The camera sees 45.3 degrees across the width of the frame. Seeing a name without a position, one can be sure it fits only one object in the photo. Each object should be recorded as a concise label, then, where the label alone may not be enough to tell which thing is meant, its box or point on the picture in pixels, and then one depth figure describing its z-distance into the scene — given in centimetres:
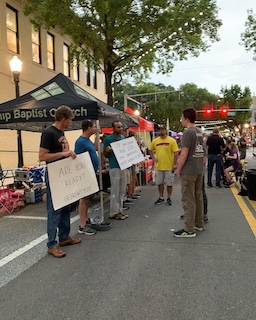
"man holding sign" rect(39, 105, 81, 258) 404
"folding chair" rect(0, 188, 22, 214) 690
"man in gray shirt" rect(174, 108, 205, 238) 475
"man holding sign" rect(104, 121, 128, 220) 593
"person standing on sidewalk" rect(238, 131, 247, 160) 1462
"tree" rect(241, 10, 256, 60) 1679
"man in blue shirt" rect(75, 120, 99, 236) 508
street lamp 1044
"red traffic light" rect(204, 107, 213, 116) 3643
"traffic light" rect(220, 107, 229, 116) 3534
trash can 715
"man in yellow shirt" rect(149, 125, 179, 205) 706
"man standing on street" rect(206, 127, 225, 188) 963
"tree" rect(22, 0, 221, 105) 1259
